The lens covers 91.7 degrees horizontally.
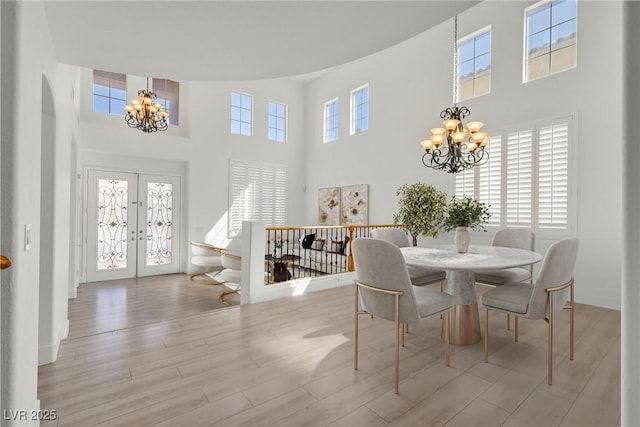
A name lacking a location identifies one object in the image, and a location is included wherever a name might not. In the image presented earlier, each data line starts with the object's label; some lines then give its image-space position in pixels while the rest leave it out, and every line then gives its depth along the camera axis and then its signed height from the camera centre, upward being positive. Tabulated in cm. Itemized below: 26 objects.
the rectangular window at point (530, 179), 441 +59
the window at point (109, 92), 630 +244
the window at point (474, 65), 532 +266
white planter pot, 305 -23
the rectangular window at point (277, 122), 864 +257
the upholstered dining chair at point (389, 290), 219 -55
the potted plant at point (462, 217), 301 -1
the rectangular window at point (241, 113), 789 +255
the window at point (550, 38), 441 +265
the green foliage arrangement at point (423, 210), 535 +9
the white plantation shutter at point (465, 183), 537 +57
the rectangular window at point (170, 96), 707 +265
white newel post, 425 -66
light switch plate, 140 -13
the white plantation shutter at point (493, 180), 505 +60
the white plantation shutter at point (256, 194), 778 +49
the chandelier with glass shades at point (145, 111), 514 +168
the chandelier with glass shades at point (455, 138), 365 +95
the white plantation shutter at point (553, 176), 438 +59
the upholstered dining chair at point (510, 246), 325 -36
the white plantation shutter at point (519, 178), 473 +61
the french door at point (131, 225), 618 -31
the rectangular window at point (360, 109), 760 +262
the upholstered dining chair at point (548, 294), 223 -60
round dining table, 269 -63
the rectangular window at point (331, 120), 840 +256
